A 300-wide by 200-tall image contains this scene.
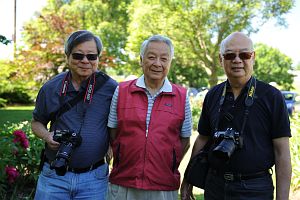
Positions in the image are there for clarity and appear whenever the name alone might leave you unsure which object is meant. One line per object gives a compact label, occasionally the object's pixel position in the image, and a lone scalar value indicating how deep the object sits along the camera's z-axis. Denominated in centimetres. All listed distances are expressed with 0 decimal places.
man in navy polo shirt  274
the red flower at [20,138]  469
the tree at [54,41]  1695
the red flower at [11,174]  435
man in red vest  271
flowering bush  434
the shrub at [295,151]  569
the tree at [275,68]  5556
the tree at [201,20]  1659
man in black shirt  240
